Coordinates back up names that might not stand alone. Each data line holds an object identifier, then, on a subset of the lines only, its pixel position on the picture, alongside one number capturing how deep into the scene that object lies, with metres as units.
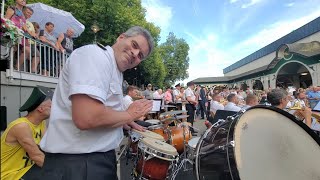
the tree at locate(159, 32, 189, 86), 34.32
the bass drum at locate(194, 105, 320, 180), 1.24
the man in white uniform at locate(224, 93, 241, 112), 4.25
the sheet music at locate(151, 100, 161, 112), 5.24
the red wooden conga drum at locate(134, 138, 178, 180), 2.12
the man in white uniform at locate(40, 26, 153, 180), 0.80
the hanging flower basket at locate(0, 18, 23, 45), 2.78
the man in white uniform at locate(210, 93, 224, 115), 5.15
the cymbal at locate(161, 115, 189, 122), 3.75
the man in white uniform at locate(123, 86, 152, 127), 5.20
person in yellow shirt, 1.50
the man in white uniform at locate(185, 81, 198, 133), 7.02
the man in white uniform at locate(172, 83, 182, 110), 7.77
